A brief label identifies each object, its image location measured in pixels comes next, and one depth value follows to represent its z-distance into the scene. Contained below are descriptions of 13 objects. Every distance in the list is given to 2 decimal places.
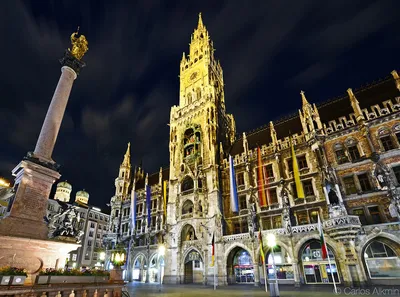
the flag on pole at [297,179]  25.54
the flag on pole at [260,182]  28.94
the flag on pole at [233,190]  29.22
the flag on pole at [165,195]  38.44
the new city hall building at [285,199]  21.31
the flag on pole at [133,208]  39.22
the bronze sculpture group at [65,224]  13.79
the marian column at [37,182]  12.34
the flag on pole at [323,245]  18.82
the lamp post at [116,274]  12.11
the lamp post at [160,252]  35.44
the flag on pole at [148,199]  37.67
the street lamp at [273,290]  12.75
